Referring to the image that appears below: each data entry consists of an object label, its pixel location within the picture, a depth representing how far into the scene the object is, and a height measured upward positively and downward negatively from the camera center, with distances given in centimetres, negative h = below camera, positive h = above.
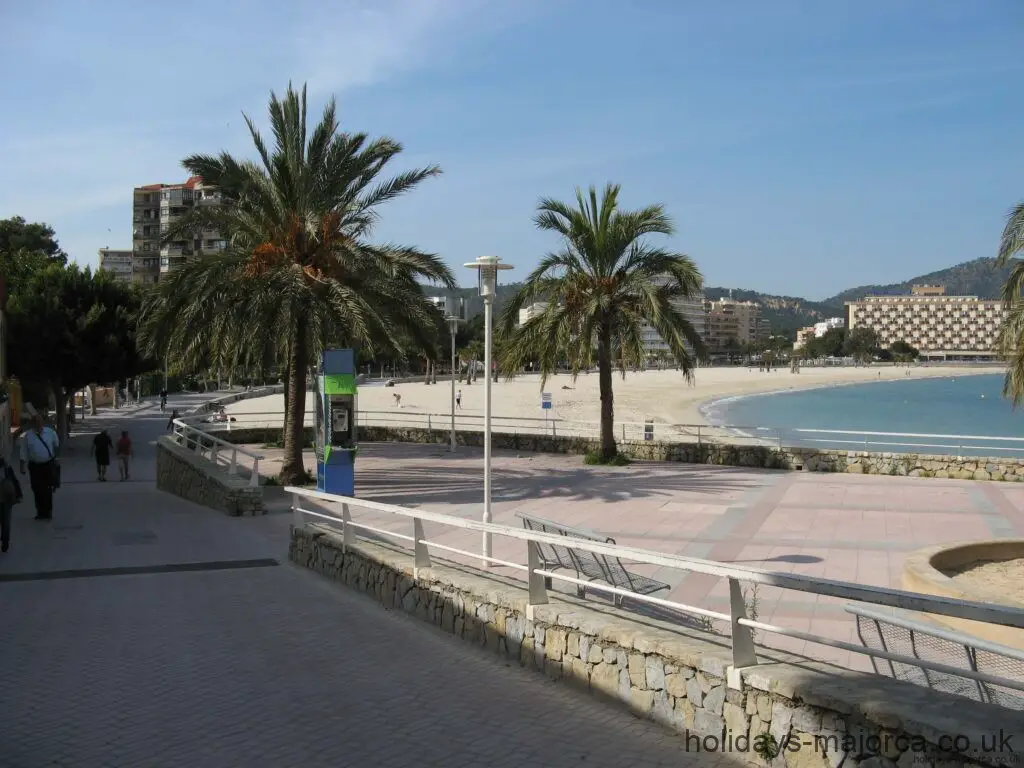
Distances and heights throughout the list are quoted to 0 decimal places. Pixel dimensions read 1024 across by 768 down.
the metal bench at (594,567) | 840 -182
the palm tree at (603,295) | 2219 +196
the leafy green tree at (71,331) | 3381 +197
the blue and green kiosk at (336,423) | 1567 -74
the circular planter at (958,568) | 720 -195
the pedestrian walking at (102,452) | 2395 -178
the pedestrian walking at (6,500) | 1145 -144
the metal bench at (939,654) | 456 -168
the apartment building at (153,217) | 10706 +2015
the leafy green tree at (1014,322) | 1045 +54
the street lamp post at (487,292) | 1172 +109
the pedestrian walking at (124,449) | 2446 -175
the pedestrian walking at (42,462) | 1462 -126
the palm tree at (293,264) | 1734 +228
